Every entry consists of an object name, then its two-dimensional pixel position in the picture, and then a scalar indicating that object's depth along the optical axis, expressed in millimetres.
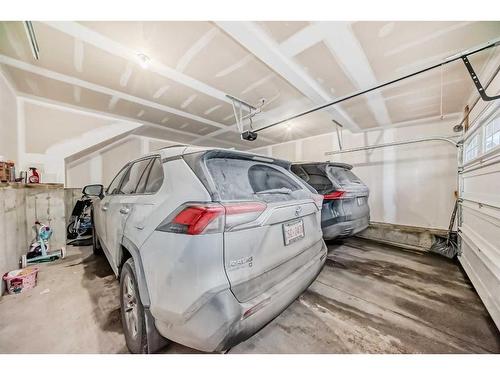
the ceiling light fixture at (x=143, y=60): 2348
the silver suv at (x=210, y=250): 1001
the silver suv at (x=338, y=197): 3008
